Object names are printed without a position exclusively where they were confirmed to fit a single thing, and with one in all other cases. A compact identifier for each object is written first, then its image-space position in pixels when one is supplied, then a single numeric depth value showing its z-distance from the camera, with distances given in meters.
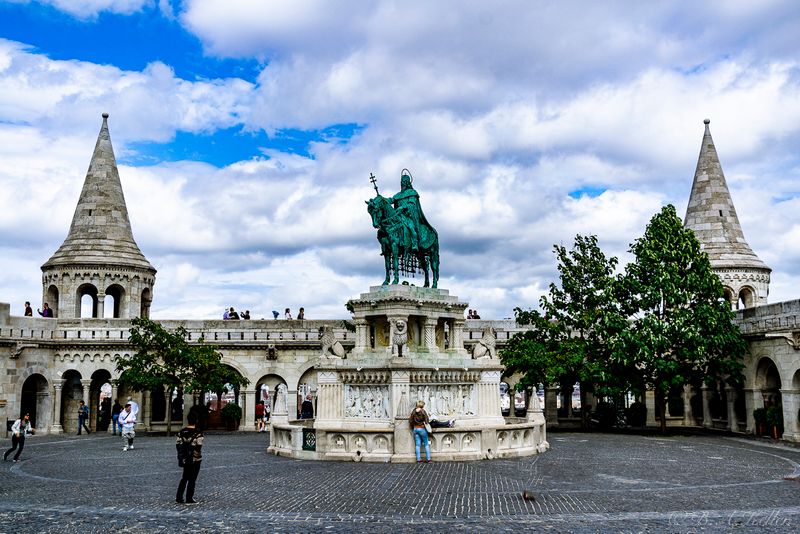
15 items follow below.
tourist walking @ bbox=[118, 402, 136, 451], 22.98
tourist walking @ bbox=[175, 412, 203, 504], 12.08
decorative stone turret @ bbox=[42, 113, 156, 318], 36.41
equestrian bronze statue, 22.17
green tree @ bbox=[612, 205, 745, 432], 27.81
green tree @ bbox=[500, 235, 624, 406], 28.95
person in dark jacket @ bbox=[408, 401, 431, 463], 18.08
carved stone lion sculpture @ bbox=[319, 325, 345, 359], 21.22
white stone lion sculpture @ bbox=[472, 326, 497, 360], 21.95
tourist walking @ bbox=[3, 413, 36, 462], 19.61
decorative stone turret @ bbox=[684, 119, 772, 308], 36.69
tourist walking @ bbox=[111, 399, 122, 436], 32.00
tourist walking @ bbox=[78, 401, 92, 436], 32.50
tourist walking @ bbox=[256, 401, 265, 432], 34.94
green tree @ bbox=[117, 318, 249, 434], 29.77
